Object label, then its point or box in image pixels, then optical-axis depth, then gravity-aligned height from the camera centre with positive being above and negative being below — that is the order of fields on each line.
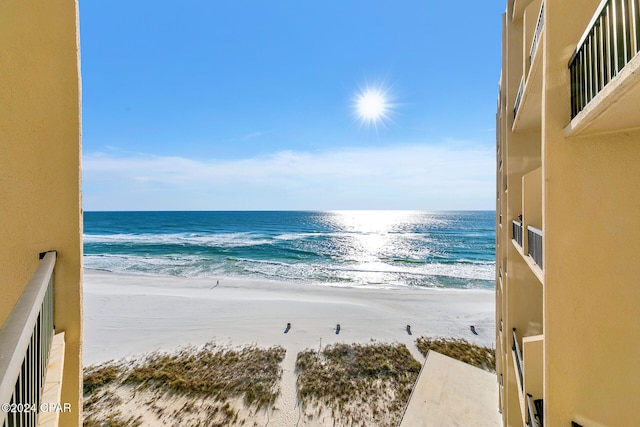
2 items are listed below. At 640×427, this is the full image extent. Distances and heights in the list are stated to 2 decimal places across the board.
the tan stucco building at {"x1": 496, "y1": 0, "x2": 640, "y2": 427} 2.21 -0.15
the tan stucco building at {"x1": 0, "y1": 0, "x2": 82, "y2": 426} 2.36 +0.44
